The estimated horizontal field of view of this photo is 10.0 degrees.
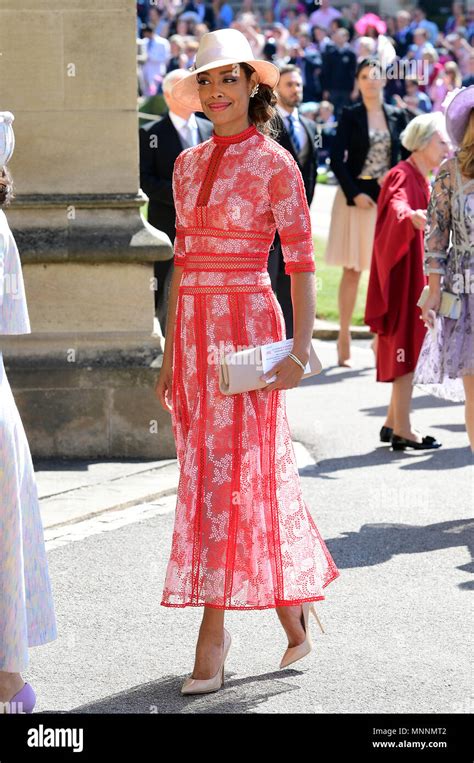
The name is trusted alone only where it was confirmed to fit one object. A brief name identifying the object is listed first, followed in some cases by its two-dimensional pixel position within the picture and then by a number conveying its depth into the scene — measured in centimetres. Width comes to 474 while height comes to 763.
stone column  1398
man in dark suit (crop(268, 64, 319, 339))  1819
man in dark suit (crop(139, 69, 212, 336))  1803
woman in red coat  1509
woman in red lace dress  835
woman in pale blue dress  732
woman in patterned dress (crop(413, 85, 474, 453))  1228
